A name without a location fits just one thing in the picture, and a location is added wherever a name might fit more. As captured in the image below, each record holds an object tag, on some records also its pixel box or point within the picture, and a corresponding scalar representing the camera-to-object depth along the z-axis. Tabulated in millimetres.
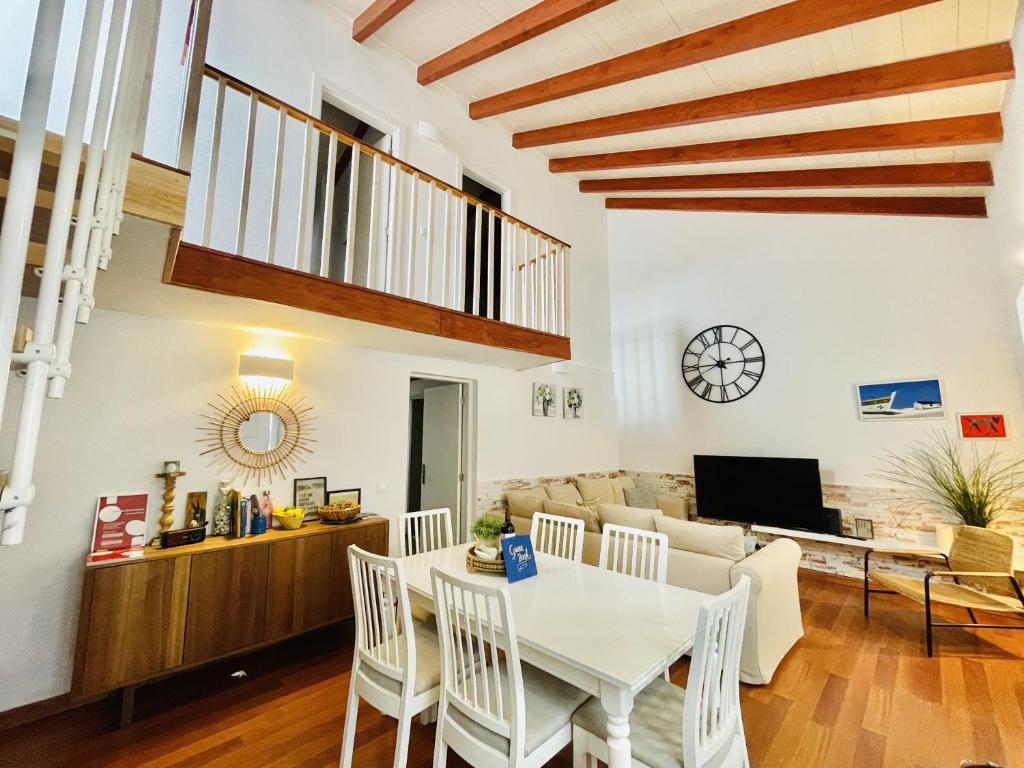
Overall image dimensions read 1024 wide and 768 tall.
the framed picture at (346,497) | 3723
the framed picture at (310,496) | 3535
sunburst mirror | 3215
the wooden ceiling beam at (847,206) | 4125
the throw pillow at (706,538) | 2957
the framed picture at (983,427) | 4004
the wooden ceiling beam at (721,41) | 2580
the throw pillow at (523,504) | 4285
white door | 4996
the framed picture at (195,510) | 2990
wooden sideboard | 2367
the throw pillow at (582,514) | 3709
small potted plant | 2578
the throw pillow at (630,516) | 3277
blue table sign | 2393
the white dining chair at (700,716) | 1437
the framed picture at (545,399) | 5650
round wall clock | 5551
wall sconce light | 3294
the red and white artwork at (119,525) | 2658
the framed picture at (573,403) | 6082
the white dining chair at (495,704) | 1544
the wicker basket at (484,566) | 2469
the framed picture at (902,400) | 4336
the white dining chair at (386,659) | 1849
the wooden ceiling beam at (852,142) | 3100
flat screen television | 4797
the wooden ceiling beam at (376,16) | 3834
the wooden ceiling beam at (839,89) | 2643
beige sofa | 2770
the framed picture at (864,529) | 4559
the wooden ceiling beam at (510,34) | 3379
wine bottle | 2626
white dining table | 1504
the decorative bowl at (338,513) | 3379
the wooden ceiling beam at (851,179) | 3587
